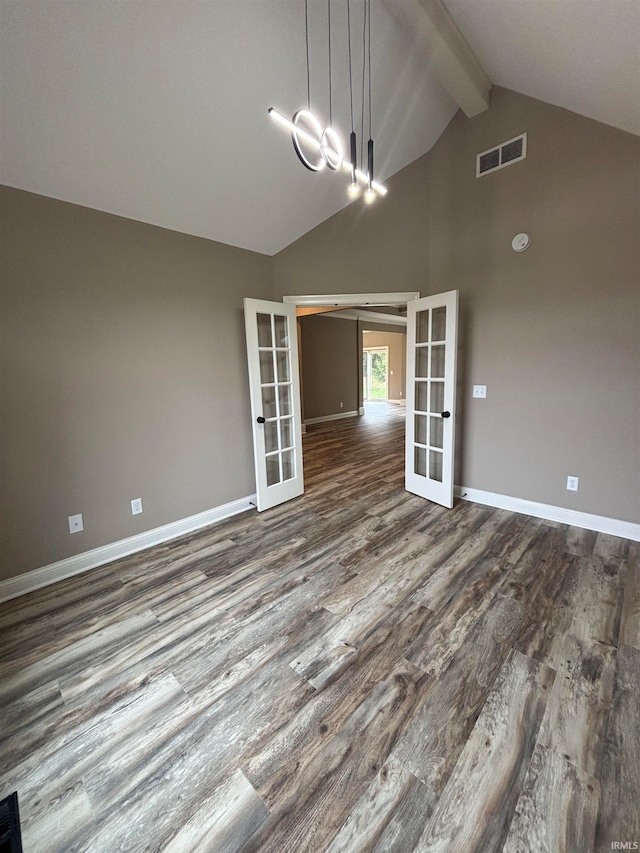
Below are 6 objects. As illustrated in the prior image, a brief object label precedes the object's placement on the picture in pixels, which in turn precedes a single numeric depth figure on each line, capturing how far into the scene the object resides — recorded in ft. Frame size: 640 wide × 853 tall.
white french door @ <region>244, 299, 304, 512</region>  10.92
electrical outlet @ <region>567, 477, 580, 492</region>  9.58
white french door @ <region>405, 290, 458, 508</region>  10.68
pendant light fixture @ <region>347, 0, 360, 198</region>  5.87
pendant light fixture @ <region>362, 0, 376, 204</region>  6.46
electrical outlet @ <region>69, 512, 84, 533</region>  8.22
